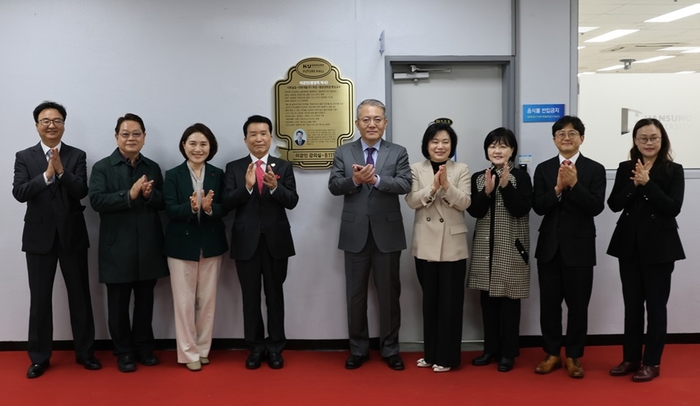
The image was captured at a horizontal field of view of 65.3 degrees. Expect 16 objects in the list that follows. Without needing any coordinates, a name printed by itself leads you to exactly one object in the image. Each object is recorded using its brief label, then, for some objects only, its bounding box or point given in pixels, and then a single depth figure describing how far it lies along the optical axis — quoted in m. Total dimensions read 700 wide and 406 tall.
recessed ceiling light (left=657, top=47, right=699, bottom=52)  5.14
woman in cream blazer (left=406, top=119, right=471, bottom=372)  3.60
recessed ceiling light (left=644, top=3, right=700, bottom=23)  4.73
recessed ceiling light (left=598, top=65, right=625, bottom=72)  4.52
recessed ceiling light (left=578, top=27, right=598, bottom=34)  4.31
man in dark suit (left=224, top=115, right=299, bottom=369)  3.75
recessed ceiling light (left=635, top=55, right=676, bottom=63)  5.29
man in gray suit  3.68
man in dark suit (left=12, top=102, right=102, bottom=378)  3.68
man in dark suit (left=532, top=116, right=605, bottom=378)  3.51
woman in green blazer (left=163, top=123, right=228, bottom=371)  3.72
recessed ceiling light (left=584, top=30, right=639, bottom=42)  5.20
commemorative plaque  4.14
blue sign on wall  4.16
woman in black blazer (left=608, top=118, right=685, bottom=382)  3.39
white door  4.29
